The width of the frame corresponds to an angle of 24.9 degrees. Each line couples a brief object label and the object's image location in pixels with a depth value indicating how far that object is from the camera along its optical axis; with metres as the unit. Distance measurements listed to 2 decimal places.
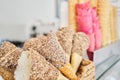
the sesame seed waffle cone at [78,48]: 0.49
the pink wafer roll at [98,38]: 0.74
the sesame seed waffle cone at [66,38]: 0.49
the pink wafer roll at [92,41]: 0.70
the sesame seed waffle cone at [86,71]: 0.48
